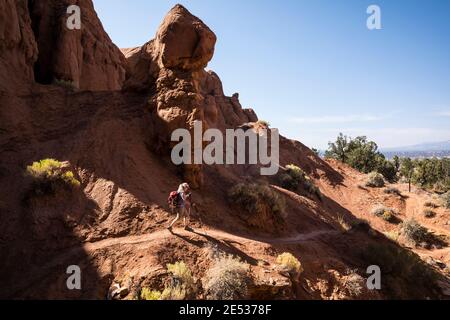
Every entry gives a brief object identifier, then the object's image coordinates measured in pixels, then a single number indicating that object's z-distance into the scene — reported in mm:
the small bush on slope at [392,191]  29953
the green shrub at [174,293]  7676
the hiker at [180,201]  10258
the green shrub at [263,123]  32141
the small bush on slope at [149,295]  7613
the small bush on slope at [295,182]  23281
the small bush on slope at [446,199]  26034
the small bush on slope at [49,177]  10344
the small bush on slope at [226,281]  8203
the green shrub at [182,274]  8234
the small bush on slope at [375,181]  31578
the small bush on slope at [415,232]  21345
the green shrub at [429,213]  25578
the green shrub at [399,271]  11766
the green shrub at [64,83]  16481
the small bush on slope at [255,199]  13680
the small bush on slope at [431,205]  26600
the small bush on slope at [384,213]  25094
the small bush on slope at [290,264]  10061
